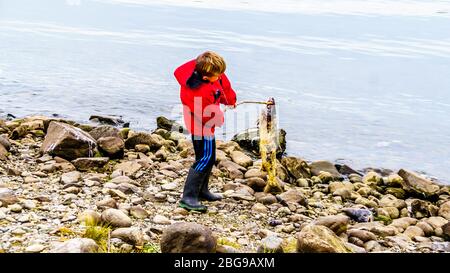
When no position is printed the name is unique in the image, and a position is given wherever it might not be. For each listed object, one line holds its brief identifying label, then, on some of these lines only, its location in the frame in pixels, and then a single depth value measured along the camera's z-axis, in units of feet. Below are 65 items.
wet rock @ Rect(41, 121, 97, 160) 29.96
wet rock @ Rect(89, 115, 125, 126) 52.65
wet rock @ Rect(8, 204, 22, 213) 21.20
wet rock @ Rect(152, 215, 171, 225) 22.08
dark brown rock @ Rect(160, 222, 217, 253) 17.98
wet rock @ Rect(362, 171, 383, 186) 38.34
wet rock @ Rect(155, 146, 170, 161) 34.42
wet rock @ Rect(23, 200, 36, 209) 21.77
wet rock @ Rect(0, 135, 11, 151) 30.32
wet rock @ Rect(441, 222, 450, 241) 27.20
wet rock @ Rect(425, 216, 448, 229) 28.60
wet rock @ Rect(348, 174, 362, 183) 39.75
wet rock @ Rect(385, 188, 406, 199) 36.27
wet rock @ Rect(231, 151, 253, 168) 35.64
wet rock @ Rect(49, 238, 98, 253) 16.63
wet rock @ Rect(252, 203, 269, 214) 25.45
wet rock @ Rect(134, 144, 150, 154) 35.17
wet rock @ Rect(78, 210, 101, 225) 20.07
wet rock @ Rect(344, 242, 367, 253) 21.00
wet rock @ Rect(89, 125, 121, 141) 34.86
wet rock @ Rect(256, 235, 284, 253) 19.53
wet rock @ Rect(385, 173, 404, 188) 37.70
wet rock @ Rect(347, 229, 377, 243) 23.61
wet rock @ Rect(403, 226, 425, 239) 26.50
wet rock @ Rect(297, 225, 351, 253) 18.57
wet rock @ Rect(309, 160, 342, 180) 39.34
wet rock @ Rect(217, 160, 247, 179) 31.93
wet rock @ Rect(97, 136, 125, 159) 31.83
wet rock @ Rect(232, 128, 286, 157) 44.29
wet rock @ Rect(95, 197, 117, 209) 22.74
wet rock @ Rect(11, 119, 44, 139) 35.58
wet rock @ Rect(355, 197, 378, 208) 31.81
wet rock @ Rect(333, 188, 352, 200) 32.65
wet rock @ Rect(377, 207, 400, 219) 30.12
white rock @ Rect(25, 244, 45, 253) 17.48
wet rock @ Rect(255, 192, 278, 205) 26.89
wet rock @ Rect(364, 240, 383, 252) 22.76
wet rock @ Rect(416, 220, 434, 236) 27.33
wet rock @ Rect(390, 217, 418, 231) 27.74
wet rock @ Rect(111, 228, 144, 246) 19.06
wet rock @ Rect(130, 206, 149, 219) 22.56
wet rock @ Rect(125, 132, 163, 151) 35.96
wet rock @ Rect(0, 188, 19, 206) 21.75
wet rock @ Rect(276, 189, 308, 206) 27.68
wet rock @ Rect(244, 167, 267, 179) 31.10
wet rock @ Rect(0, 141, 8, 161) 28.89
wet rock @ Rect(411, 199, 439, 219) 31.76
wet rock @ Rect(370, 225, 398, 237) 25.10
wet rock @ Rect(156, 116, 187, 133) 48.78
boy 22.43
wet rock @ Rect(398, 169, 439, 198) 36.81
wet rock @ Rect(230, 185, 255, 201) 26.78
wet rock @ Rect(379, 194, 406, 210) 31.86
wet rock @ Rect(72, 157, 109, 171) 29.09
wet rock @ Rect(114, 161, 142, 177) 29.32
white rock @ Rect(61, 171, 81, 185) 25.93
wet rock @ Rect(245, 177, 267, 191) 29.35
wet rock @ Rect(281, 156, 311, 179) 36.81
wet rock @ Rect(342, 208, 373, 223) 28.17
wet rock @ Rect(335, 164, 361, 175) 42.77
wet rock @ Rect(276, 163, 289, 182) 34.88
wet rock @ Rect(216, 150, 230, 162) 34.88
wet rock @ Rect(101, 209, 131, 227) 20.47
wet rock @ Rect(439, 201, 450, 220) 31.40
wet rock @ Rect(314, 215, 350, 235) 23.38
